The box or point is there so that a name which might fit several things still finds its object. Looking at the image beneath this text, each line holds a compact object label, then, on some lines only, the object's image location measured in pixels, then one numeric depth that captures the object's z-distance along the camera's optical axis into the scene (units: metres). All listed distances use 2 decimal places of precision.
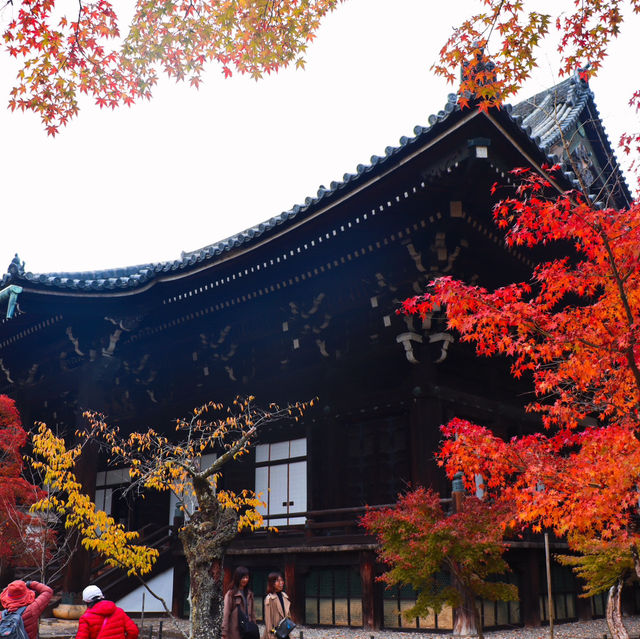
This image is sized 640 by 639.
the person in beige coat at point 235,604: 8.02
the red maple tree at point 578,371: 7.35
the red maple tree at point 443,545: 9.24
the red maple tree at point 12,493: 13.34
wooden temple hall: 11.54
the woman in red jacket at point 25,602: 6.90
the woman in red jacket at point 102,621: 6.07
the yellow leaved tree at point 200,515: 8.93
